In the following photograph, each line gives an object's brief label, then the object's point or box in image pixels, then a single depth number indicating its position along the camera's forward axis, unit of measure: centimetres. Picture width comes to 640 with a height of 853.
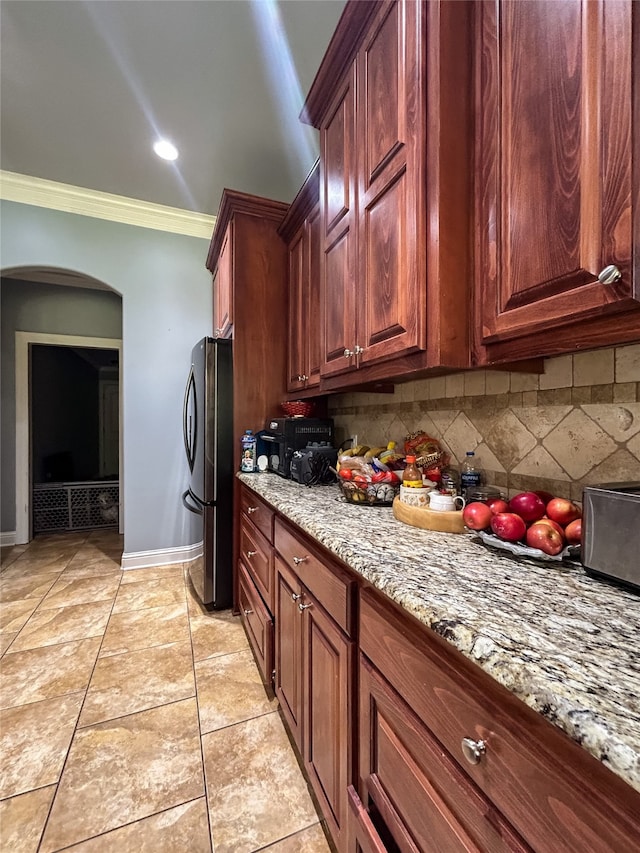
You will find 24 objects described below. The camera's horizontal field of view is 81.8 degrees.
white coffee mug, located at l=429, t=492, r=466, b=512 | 100
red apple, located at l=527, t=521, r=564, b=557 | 78
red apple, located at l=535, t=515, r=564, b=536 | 82
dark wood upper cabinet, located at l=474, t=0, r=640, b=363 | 61
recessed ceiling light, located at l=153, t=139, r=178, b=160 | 223
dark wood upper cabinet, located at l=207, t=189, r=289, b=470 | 227
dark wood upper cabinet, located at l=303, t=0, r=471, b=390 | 92
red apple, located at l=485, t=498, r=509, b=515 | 92
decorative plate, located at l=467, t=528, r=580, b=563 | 76
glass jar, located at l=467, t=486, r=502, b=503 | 109
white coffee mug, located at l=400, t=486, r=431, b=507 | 105
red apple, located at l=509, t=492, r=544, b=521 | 88
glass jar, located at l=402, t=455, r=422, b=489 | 112
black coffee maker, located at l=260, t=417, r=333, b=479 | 190
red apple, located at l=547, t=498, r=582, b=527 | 84
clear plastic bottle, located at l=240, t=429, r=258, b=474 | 219
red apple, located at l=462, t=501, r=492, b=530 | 90
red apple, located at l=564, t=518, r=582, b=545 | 80
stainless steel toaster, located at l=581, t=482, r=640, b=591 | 61
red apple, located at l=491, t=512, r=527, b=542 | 83
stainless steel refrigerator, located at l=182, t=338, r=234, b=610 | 220
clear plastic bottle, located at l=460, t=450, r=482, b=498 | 117
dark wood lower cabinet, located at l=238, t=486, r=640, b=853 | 39
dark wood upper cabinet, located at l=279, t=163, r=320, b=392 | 190
